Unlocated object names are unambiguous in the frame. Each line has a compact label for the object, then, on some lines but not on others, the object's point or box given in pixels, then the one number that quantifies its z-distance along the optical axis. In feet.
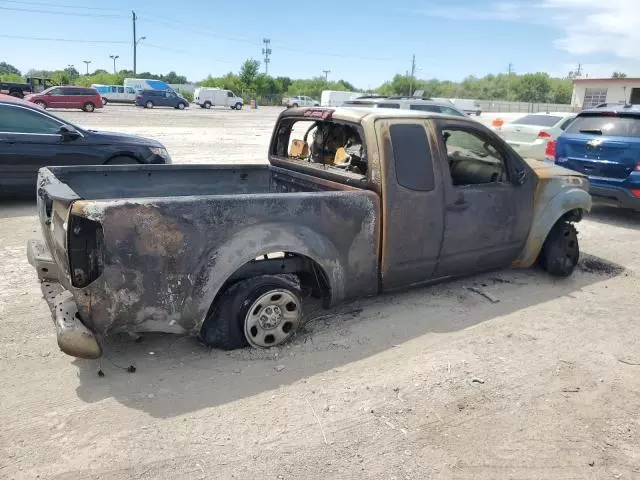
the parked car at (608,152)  25.54
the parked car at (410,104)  45.19
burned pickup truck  10.21
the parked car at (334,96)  146.10
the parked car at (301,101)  192.77
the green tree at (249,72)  244.01
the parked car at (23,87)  113.19
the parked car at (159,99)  146.61
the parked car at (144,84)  176.76
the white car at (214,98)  168.86
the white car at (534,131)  39.78
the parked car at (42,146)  24.99
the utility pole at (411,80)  307.41
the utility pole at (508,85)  334.07
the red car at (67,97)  107.76
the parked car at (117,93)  165.58
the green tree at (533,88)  314.96
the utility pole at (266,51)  330.75
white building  120.47
